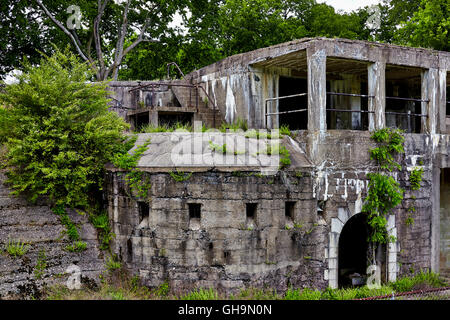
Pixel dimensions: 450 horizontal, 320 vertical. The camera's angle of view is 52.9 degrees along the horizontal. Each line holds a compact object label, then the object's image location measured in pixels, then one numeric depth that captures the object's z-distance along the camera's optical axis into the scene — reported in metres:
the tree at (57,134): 9.16
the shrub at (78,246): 9.19
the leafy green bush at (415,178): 10.62
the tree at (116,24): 19.41
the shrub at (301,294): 8.94
